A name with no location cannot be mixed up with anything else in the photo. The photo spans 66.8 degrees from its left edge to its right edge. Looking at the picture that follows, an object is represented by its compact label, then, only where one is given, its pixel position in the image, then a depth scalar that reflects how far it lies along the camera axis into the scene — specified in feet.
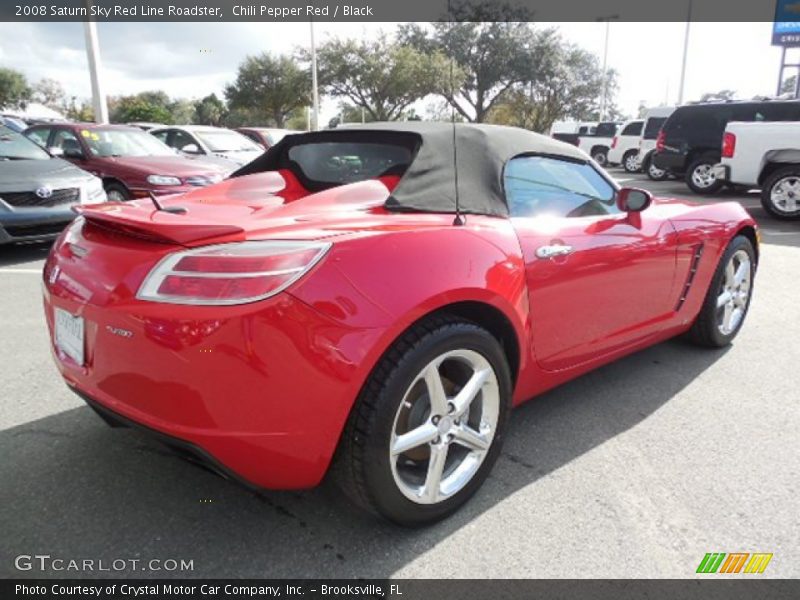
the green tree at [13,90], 230.48
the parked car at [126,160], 26.09
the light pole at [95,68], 53.21
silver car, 20.44
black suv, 42.37
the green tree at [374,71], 120.26
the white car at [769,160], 31.30
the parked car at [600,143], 79.56
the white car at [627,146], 68.03
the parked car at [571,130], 85.82
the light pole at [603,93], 133.02
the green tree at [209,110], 216.33
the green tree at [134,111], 185.06
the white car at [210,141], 37.60
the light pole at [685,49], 107.44
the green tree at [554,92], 136.87
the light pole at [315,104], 97.32
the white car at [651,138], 57.11
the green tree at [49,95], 266.36
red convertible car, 5.79
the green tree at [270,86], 134.21
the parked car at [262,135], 45.64
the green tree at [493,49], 127.03
